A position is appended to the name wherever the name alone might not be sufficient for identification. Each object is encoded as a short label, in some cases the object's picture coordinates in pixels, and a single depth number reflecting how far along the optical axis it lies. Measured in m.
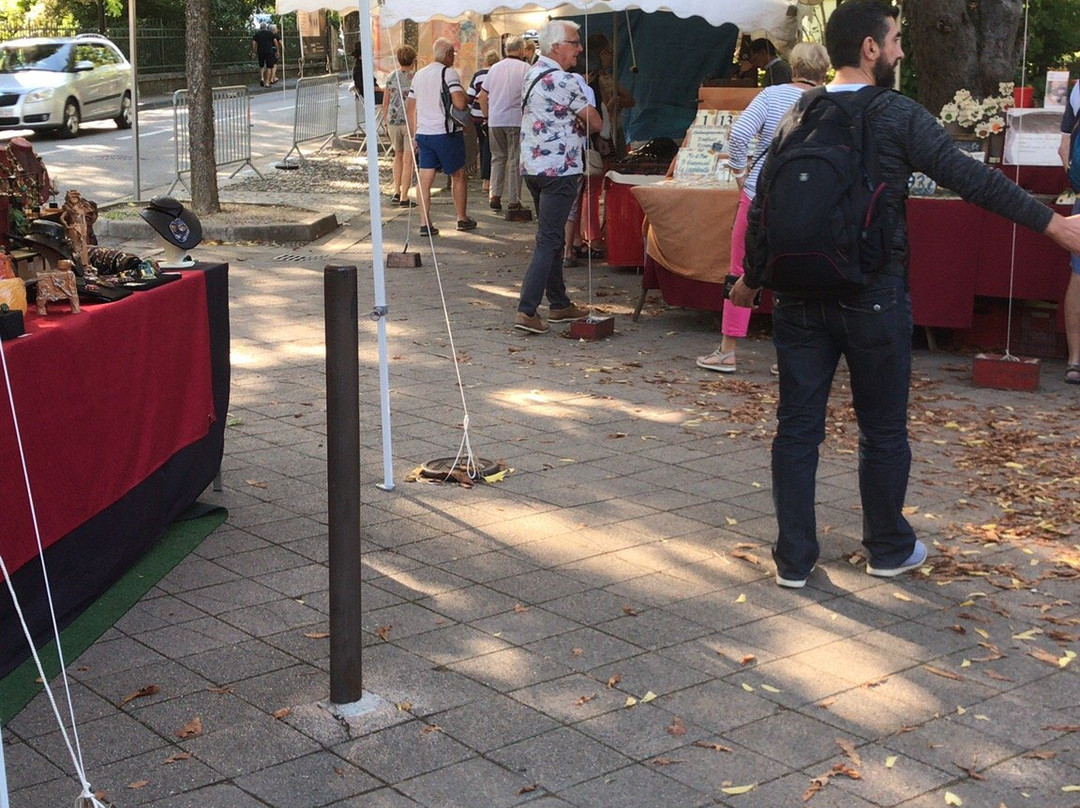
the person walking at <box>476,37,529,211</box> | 14.80
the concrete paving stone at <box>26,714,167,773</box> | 3.68
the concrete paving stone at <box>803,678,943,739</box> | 3.89
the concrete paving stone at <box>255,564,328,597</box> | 4.91
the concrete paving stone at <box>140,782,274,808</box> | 3.45
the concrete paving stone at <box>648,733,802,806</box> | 3.57
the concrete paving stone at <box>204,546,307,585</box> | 5.12
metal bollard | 3.79
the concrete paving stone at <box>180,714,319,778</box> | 3.66
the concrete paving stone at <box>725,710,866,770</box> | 3.71
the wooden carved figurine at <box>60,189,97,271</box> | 5.32
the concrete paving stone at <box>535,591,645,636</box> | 4.69
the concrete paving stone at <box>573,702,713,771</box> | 3.75
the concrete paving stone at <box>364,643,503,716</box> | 4.04
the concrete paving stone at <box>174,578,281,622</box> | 4.75
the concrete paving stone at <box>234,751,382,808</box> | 3.49
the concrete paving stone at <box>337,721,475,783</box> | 3.65
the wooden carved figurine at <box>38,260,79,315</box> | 4.70
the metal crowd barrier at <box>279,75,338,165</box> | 20.88
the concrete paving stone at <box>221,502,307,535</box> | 5.65
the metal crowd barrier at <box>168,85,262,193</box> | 17.38
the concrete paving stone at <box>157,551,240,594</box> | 4.95
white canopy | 10.97
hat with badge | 5.90
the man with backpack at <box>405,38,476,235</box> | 13.96
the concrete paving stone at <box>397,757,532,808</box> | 3.49
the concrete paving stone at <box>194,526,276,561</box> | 5.31
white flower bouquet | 9.16
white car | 23.69
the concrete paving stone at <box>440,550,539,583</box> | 5.07
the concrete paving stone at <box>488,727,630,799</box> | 3.61
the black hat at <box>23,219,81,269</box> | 5.09
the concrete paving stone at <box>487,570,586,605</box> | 4.87
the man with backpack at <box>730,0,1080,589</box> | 4.55
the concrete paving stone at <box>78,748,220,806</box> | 3.50
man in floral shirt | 9.22
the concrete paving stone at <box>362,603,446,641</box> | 4.57
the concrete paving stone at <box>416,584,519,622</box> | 4.71
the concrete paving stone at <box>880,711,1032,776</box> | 3.71
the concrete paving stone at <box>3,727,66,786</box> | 3.57
